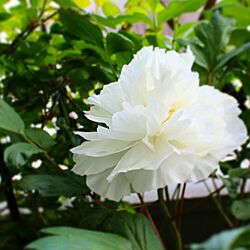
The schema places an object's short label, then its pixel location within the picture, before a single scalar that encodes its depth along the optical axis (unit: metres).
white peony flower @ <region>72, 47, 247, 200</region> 0.29
